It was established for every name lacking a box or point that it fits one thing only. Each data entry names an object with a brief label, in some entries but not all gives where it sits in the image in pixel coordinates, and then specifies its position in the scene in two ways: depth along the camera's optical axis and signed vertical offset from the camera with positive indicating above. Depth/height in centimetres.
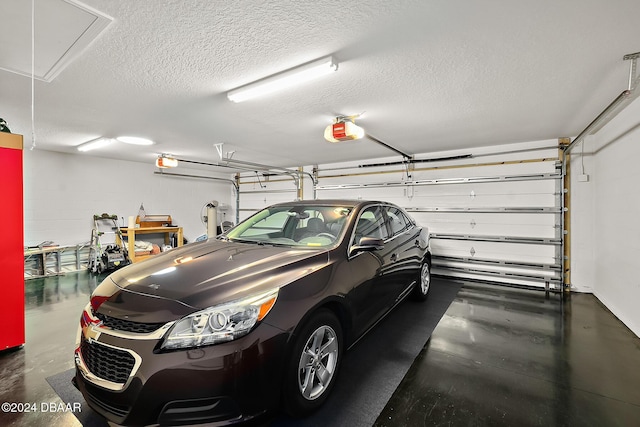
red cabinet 238 -25
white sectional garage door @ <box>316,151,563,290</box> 465 -9
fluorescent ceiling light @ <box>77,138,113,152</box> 487 +134
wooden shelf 610 -50
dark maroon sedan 128 -63
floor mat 172 -131
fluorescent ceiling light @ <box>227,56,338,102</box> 217 +120
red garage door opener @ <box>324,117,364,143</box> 348 +107
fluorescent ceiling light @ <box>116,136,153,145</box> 474 +135
